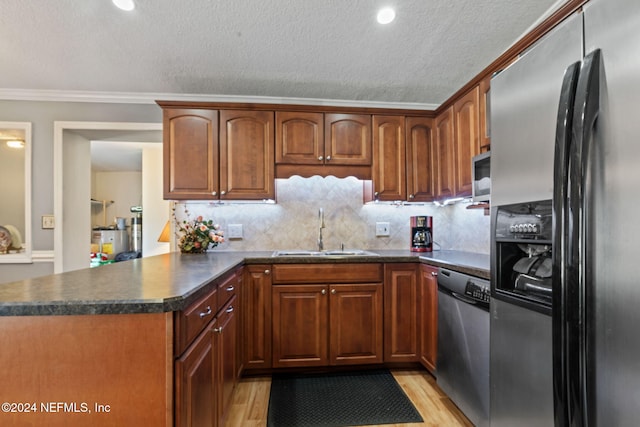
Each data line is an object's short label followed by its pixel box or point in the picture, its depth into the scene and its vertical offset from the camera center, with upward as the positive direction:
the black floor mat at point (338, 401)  1.79 -1.20
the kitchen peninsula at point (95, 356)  0.84 -0.39
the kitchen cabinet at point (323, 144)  2.56 +0.63
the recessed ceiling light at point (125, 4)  1.62 +1.16
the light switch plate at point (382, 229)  2.96 -0.12
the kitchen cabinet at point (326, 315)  2.24 -0.73
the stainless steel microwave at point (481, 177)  1.88 +0.26
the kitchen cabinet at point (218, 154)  2.46 +0.52
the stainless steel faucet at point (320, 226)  2.82 -0.08
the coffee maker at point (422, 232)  2.68 -0.13
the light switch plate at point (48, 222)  2.77 -0.04
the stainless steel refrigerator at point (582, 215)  0.65 +0.00
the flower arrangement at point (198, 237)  2.56 -0.16
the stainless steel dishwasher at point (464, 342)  1.54 -0.71
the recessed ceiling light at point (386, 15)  1.69 +1.15
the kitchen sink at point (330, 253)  2.37 -0.31
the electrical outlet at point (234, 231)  2.81 -0.13
